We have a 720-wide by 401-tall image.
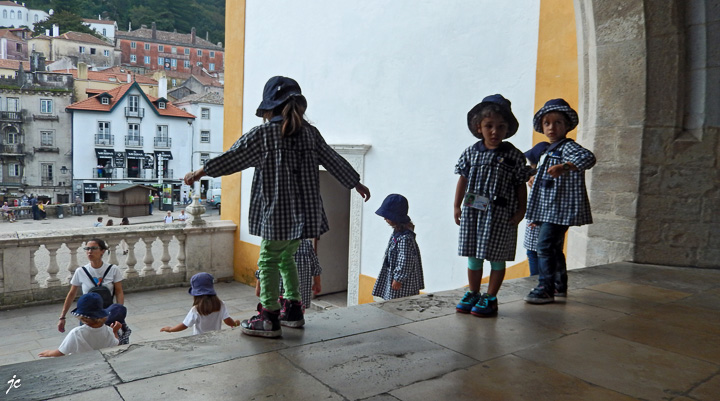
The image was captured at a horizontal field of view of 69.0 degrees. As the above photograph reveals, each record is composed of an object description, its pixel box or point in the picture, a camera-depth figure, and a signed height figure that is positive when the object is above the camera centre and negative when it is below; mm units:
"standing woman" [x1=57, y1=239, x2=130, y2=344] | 4738 -1029
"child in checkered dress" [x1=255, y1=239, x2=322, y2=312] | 4098 -713
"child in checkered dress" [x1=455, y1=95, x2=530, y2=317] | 2666 -75
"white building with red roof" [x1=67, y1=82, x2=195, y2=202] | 34781 +1887
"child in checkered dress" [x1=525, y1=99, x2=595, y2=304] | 2955 -79
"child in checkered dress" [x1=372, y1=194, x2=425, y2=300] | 3869 -602
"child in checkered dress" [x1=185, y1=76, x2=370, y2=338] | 2232 -30
